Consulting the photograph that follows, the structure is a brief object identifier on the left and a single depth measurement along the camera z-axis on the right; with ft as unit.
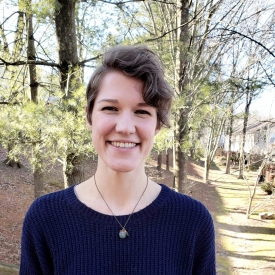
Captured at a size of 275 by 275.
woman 3.55
